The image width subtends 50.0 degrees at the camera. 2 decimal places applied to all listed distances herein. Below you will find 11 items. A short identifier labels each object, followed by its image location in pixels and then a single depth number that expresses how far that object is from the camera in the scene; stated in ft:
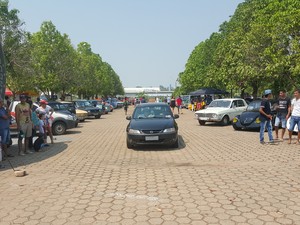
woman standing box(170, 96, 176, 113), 96.89
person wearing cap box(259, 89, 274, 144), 34.65
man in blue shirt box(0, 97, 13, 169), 27.71
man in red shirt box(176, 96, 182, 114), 105.49
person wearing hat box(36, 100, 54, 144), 36.15
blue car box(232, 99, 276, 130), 47.83
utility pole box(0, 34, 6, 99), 30.25
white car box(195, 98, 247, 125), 59.98
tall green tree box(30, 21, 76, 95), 123.75
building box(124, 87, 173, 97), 597.32
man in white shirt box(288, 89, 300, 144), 33.24
